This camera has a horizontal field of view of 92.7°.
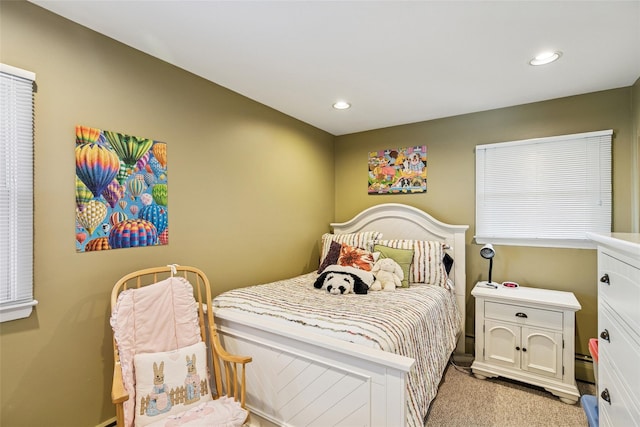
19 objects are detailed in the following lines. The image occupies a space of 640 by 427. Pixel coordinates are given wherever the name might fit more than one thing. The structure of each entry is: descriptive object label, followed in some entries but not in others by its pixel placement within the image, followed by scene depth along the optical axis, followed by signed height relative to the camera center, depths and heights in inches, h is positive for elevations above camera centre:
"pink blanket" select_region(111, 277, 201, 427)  61.7 -23.9
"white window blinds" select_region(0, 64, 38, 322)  58.1 +4.2
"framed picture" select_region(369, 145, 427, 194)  135.6 +19.9
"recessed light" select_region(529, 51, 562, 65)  79.8 +41.8
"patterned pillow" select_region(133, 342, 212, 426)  60.5 -35.3
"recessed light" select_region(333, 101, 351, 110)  115.4 +41.8
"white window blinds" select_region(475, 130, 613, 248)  102.7 +8.4
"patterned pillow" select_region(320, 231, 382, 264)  126.6 -11.0
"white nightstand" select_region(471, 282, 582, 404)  91.5 -39.6
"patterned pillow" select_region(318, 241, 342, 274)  118.4 -16.8
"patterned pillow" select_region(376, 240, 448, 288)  112.1 -18.8
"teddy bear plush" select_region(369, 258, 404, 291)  104.0 -21.6
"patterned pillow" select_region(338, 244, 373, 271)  110.3 -16.4
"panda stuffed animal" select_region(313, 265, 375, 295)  97.3 -21.8
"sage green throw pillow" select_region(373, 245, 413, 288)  109.2 -16.0
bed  56.9 -29.8
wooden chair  58.1 -29.6
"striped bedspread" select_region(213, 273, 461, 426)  64.2 -25.2
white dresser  35.5 -15.7
